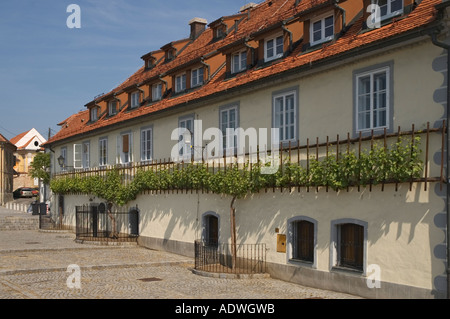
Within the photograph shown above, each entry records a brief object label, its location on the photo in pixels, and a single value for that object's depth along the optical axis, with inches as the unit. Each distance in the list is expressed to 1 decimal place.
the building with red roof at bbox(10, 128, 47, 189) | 3526.1
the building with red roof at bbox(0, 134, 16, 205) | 2714.1
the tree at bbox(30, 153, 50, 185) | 2133.4
